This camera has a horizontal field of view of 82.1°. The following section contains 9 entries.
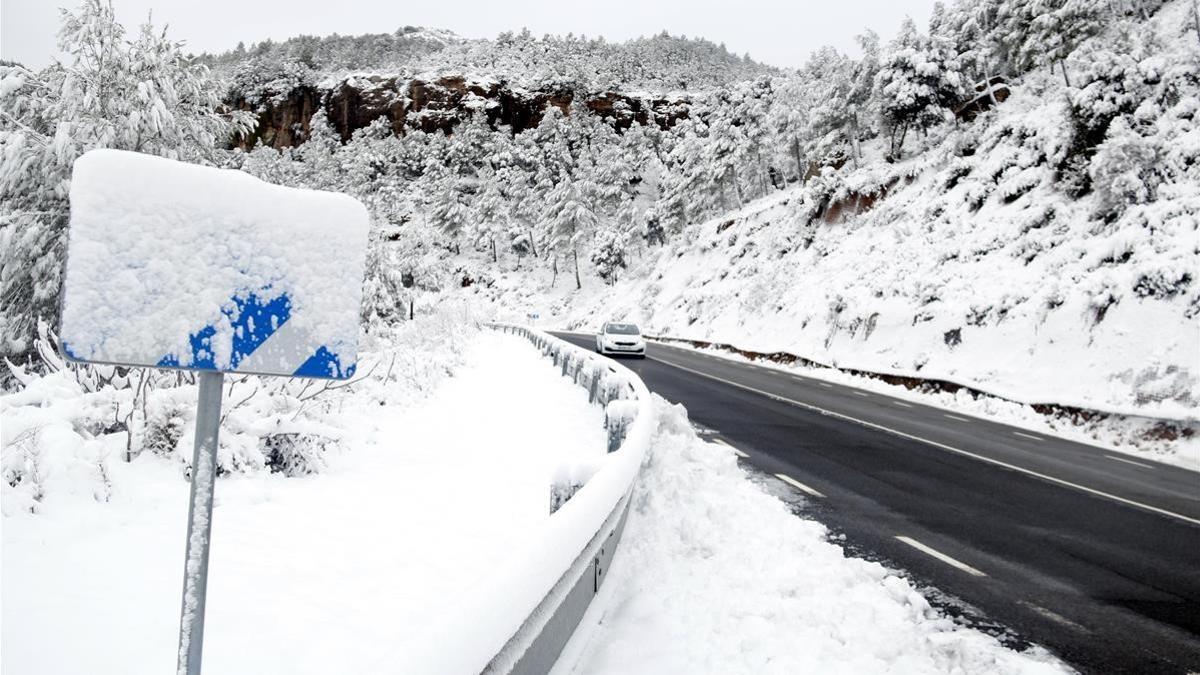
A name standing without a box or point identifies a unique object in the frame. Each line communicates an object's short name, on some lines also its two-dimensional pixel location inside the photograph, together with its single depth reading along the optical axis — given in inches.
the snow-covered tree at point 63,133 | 491.8
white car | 1040.8
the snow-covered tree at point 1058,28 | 1403.8
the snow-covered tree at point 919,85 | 1619.1
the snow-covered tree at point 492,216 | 3267.7
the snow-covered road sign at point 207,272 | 60.9
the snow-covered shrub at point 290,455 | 234.1
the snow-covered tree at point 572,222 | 2859.3
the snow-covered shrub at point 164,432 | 217.3
